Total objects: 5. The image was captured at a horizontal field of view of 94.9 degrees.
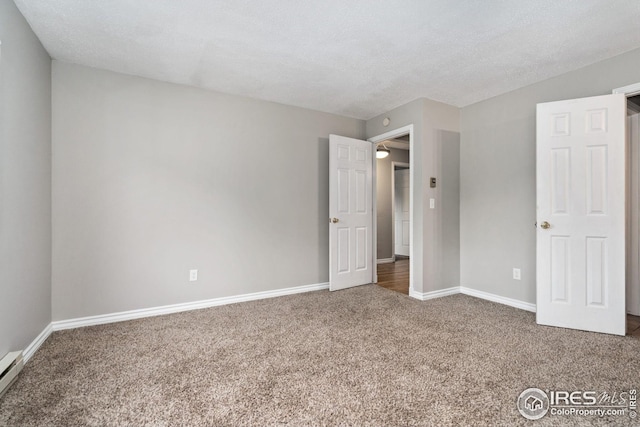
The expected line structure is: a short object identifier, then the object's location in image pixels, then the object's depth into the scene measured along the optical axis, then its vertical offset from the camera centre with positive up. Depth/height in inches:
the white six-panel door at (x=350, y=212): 152.0 +0.7
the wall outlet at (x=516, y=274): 128.8 -27.2
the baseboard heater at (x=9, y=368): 65.8 -36.4
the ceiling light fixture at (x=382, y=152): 216.2 +45.8
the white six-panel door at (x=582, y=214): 97.9 -0.6
